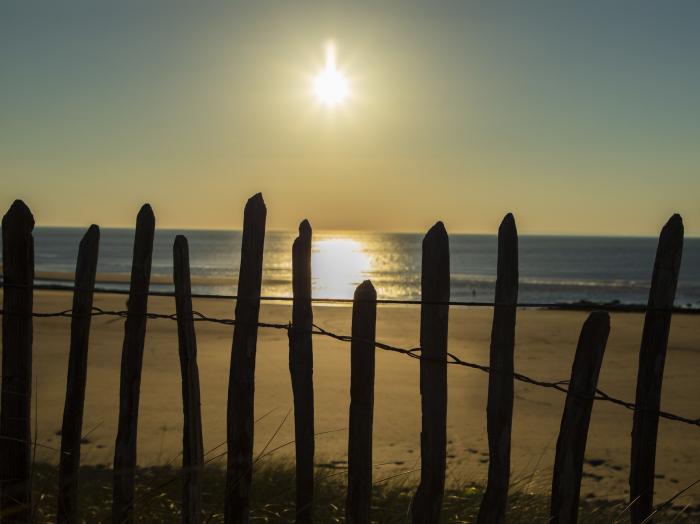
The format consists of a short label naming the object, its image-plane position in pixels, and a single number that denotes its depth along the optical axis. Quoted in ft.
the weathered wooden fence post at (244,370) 10.41
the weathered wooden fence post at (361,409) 9.96
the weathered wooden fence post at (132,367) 10.84
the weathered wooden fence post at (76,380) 11.03
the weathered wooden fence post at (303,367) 10.17
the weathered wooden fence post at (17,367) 11.09
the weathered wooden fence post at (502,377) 9.64
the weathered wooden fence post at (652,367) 9.84
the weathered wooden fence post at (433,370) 9.73
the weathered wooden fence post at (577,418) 9.61
